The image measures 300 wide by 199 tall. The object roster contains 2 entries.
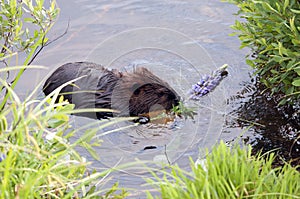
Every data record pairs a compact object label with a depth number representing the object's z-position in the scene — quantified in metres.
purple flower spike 8.98
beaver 8.27
